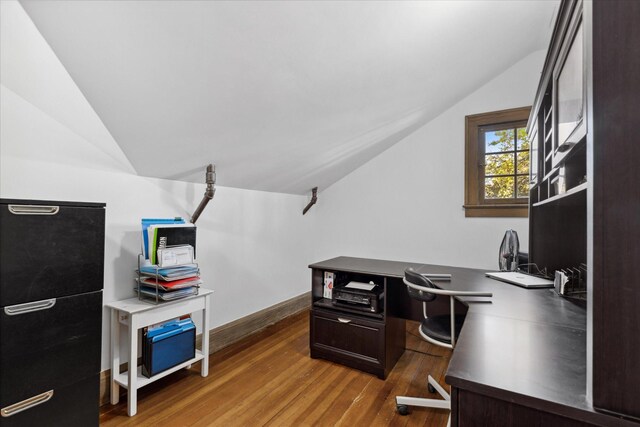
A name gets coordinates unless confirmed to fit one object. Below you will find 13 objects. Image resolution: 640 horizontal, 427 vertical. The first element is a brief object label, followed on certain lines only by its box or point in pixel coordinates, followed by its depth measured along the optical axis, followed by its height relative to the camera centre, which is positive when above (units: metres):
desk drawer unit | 2.32 -0.98
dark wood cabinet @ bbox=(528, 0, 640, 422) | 0.65 +0.04
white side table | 1.81 -0.69
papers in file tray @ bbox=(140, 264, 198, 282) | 1.98 -0.39
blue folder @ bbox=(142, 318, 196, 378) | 1.95 -0.89
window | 3.07 +0.58
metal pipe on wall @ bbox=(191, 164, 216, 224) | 2.33 +0.24
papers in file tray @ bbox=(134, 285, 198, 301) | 1.99 -0.53
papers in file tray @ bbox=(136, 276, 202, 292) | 1.98 -0.46
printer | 2.38 -0.63
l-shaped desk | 0.72 -0.41
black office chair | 1.64 -0.66
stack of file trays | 1.98 -0.46
